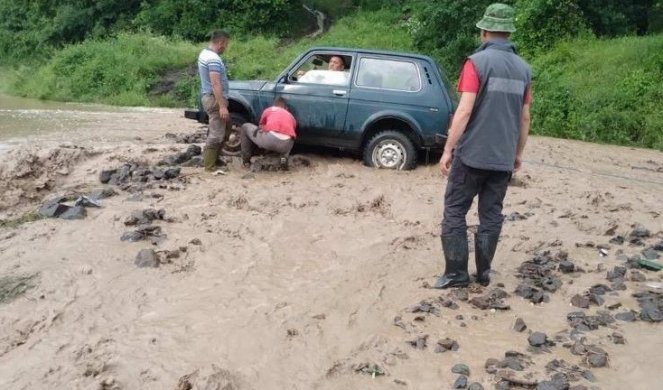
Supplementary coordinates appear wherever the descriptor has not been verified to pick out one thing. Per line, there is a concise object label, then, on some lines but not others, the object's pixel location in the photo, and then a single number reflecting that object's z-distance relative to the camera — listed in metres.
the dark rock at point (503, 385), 3.84
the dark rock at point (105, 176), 8.54
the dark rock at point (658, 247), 6.09
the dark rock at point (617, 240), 6.34
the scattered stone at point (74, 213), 6.82
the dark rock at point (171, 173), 8.52
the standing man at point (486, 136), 4.82
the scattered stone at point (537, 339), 4.33
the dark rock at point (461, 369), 4.04
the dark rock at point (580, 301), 4.93
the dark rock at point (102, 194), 7.65
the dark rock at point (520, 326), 4.56
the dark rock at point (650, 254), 5.89
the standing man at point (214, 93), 8.55
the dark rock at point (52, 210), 6.85
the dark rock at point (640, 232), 6.48
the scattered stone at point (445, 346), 4.30
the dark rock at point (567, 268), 5.59
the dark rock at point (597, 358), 4.09
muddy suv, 9.33
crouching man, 8.95
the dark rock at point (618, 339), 4.38
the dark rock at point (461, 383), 3.88
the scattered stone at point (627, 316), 4.71
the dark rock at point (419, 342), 4.35
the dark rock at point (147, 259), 5.70
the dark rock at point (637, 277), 5.37
